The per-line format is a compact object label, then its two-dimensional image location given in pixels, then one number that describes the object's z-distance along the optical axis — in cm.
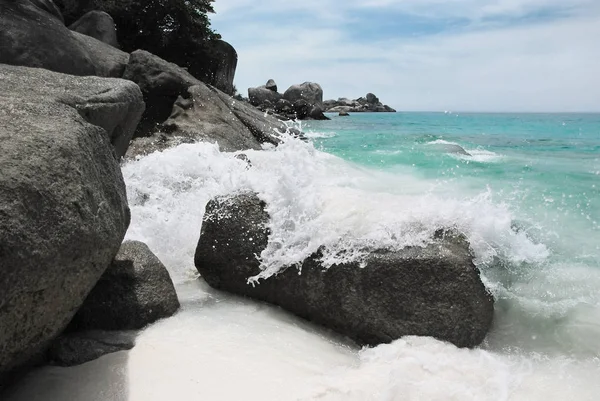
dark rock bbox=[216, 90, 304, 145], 875
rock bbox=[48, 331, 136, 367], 257
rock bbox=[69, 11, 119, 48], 1291
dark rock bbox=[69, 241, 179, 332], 293
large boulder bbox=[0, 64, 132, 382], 191
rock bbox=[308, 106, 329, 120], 3986
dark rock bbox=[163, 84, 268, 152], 744
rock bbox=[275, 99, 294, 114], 4178
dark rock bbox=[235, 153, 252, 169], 461
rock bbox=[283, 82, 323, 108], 4753
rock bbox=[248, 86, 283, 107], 4574
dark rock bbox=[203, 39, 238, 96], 1880
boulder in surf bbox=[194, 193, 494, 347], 303
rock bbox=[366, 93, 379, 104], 8012
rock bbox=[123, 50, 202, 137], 834
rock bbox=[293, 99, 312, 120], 3988
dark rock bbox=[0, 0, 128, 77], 589
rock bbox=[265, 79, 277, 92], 5009
